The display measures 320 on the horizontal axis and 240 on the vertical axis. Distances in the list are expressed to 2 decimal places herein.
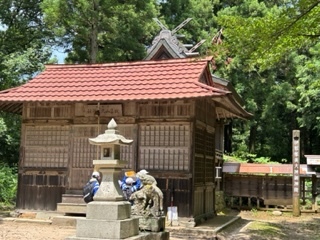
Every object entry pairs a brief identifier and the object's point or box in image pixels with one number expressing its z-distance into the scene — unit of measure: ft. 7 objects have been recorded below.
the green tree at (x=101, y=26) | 77.77
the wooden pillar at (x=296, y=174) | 61.21
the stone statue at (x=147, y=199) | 33.01
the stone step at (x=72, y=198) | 46.01
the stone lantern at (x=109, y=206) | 27.55
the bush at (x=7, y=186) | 63.98
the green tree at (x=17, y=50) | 74.59
